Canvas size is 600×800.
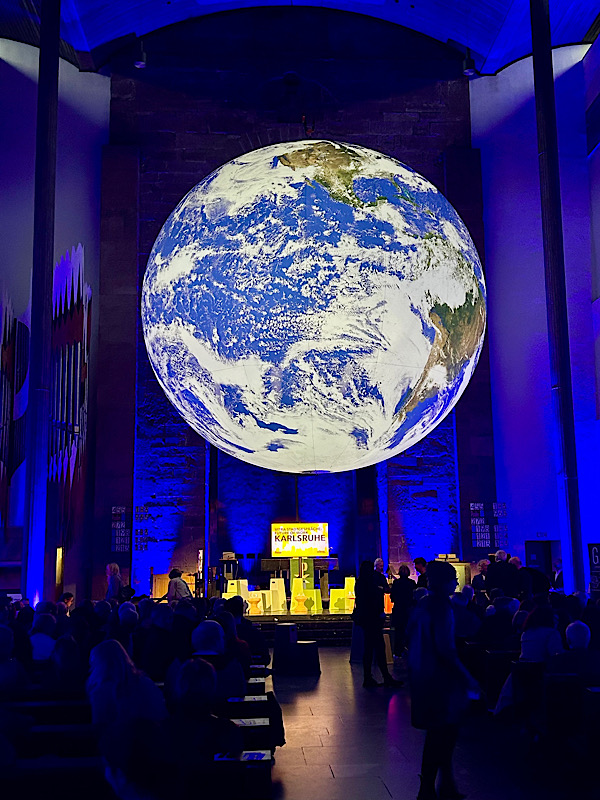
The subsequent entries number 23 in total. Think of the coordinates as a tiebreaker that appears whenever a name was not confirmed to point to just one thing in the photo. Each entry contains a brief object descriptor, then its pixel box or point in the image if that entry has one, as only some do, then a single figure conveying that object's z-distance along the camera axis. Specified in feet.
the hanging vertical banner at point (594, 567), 47.86
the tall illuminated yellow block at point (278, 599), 51.67
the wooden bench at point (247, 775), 13.37
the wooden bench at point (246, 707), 17.74
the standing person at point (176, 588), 42.07
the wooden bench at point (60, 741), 14.60
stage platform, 46.48
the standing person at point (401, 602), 36.50
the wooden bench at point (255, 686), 20.63
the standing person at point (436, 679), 14.93
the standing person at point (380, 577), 33.88
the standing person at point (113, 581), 43.24
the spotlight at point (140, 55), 61.62
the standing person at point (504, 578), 37.87
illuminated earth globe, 25.12
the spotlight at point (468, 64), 63.58
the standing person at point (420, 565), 42.91
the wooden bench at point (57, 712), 16.63
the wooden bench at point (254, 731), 16.30
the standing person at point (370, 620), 30.81
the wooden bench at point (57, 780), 11.71
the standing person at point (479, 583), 39.34
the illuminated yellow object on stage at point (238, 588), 51.47
